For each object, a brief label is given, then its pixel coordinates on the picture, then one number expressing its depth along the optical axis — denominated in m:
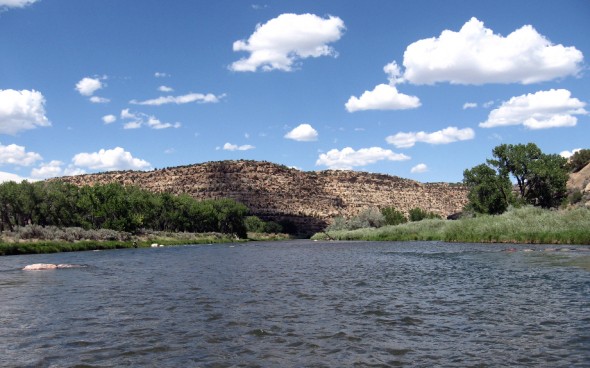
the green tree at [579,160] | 101.48
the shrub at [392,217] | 120.34
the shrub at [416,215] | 135.29
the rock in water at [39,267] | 30.57
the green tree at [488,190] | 76.38
